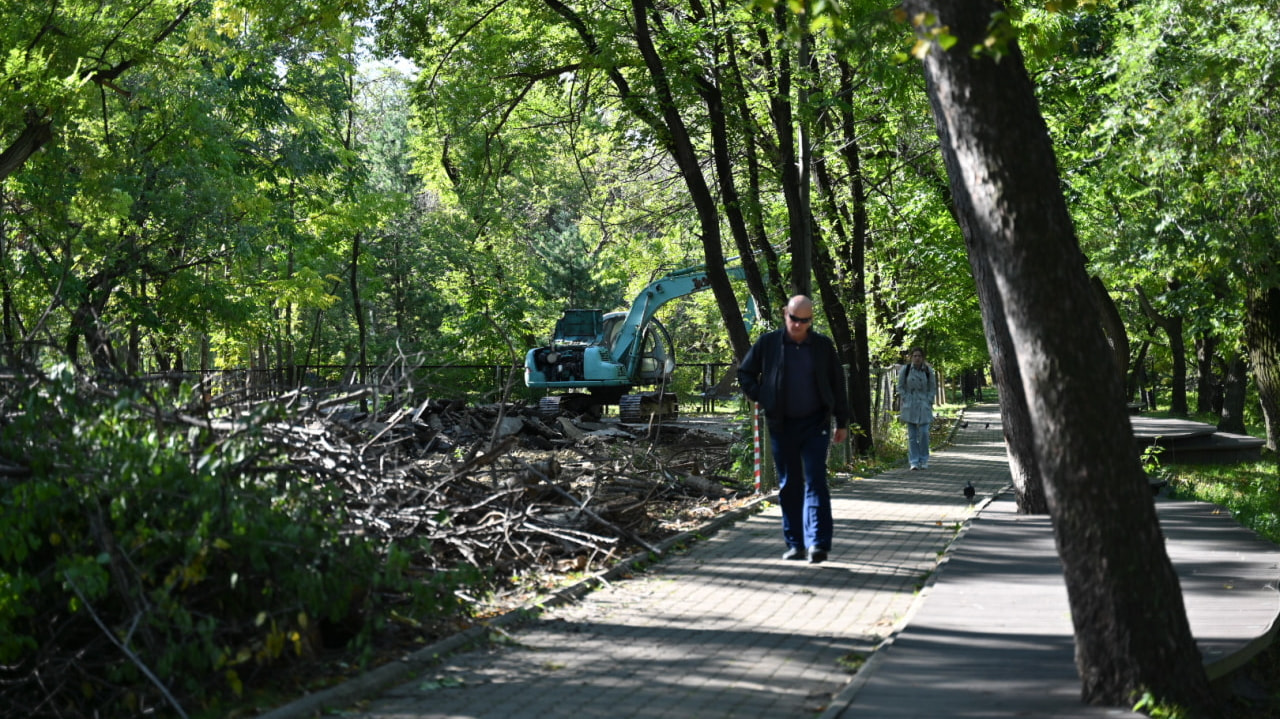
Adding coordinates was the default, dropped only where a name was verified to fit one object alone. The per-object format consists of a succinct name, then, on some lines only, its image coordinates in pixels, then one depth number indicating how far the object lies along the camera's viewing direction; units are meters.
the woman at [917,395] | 21.56
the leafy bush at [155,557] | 6.18
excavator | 33.47
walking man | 10.36
